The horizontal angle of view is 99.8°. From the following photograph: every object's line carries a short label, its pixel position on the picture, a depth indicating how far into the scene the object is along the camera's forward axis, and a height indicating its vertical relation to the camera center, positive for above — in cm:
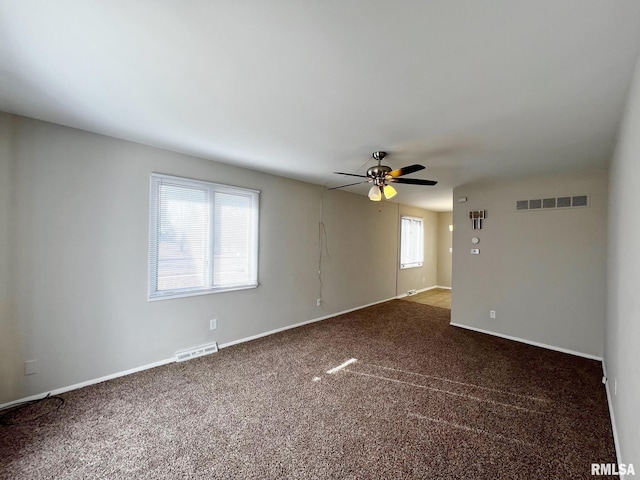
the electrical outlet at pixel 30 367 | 239 -118
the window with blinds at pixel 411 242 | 721 +3
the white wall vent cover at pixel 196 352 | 324 -142
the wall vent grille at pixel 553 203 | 365 +62
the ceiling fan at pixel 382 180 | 293 +71
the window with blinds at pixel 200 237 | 313 +2
